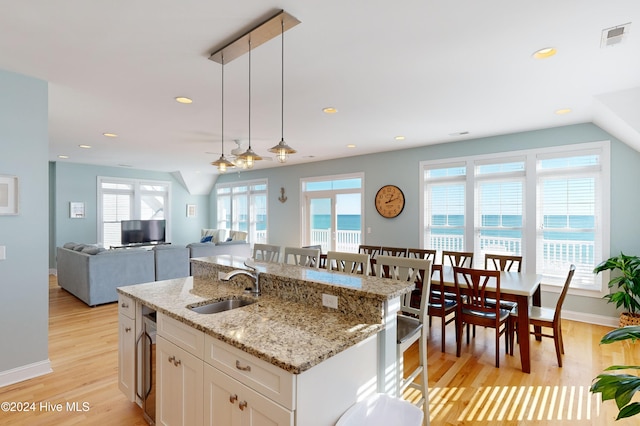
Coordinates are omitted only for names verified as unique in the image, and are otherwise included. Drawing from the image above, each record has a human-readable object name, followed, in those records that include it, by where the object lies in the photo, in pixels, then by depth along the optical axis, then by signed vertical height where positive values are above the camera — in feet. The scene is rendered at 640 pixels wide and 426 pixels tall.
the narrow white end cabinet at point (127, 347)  7.51 -3.22
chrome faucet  7.44 -1.58
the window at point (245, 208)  28.84 +0.49
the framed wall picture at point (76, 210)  25.58 +0.26
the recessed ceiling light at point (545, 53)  7.73 +3.92
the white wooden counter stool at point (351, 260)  8.92 -1.36
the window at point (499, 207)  15.74 +0.27
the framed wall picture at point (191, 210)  33.14 +0.30
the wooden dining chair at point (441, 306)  10.98 -3.33
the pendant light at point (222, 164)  10.24 +1.58
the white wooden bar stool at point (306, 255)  10.30 -1.41
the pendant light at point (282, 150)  8.32 +1.65
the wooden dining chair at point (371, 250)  15.77 -1.91
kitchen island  4.29 -1.97
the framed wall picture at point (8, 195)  8.77 +0.51
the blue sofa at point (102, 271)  16.01 -3.03
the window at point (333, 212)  22.53 +0.04
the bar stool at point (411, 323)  6.49 -2.51
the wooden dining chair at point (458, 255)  13.81 -1.89
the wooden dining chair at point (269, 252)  11.43 -1.42
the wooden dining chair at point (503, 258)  12.84 -1.88
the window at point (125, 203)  27.35 +0.94
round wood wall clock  19.69 +0.73
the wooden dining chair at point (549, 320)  9.99 -3.45
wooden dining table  9.77 -2.73
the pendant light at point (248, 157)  9.36 +1.66
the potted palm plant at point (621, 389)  3.35 -1.90
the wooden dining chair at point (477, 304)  9.95 -3.03
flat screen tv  27.53 -1.64
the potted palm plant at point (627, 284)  12.06 -2.73
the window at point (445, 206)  17.48 +0.34
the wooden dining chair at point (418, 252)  14.52 -1.86
